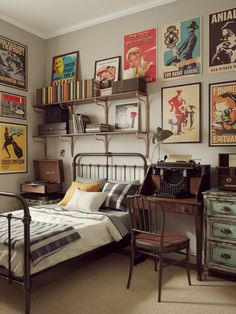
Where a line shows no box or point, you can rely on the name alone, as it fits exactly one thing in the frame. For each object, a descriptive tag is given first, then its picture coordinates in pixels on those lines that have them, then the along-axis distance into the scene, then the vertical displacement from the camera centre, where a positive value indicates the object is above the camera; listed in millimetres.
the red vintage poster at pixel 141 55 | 3734 +1224
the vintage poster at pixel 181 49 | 3428 +1201
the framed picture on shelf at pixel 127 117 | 3826 +453
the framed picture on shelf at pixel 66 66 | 4352 +1255
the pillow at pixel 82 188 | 3721 -447
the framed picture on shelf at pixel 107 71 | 3986 +1088
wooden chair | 2600 -791
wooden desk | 2859 -563
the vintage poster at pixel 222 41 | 3203 +1192
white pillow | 3404 -560
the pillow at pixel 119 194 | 3510 -497
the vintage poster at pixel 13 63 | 4078 +1232
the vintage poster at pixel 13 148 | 4078 +59
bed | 2291 -673
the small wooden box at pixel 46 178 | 4185 -375
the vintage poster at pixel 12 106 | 4074 +645
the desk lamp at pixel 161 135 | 3344 +188
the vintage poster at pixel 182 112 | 3416 +464
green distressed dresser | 2748 -727
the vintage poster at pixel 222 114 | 3197 +411
